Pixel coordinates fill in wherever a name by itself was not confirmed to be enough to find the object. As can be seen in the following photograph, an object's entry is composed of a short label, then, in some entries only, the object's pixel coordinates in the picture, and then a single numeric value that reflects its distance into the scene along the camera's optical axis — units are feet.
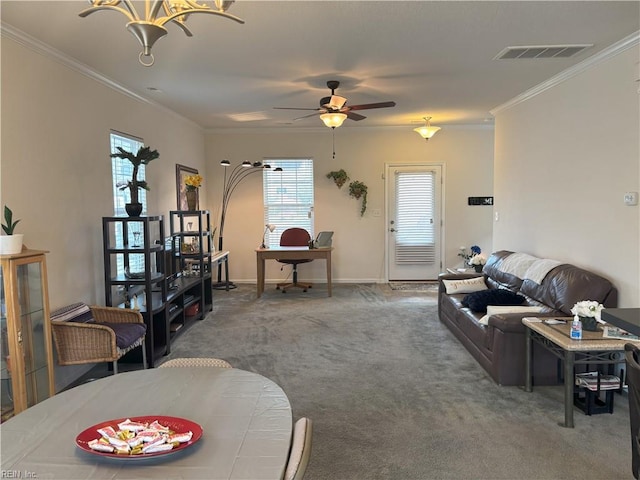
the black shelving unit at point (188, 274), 16.12
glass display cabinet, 8.37
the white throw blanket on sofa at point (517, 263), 14.96
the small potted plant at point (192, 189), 18.07
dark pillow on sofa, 13.66
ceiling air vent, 11.50
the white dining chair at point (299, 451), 4.15
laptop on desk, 22.66
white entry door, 25.25
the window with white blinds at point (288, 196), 25.35
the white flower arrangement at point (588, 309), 9.66
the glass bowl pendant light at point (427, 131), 21.08
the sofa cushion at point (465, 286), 16.56
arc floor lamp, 25.25
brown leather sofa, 11.09
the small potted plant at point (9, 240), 8.38
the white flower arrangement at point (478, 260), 19.02
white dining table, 4.24
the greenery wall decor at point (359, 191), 24.93
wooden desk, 21.77
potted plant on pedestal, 12.93
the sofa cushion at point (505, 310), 12.07
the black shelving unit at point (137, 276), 12.89
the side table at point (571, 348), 8.93
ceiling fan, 14.56
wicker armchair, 10.27
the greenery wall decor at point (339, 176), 24.68
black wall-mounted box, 25.32
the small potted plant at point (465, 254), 25.13
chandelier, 5.33
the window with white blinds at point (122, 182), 14.70
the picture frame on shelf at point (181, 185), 20.35
